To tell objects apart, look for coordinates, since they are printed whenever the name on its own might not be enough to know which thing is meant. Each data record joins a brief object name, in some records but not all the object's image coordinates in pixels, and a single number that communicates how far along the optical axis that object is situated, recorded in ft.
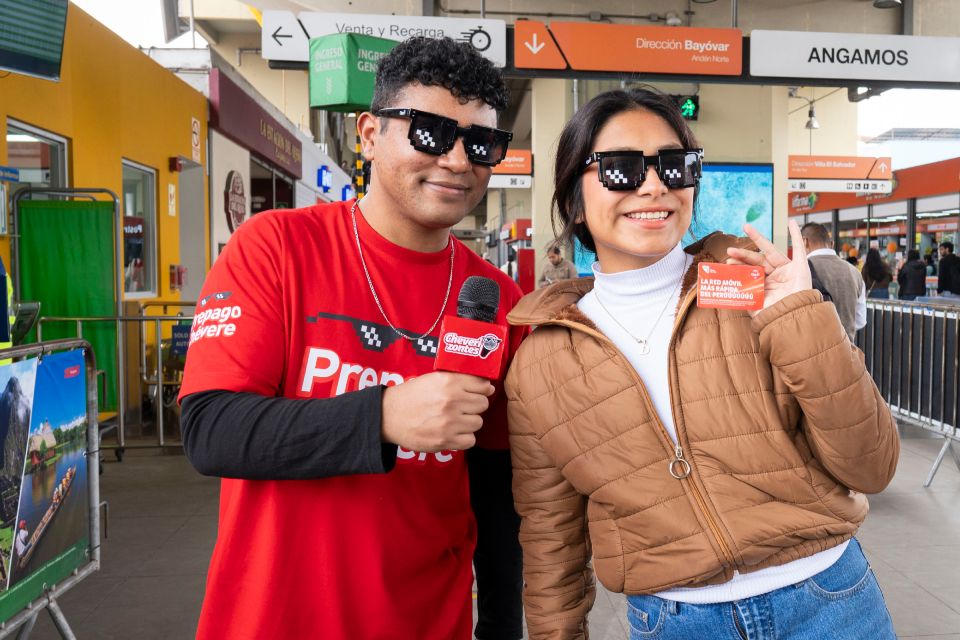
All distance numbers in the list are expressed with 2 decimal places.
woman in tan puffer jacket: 4.52
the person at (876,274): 49.64
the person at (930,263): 66.33
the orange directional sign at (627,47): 23.76
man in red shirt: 4.11
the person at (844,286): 19.39
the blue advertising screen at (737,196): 34.06
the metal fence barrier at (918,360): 19.26
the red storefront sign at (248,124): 34.88
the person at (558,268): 35.50
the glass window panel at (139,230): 28.22
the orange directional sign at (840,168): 66.28
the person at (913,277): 51.75
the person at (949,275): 51.75
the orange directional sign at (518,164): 51.57
